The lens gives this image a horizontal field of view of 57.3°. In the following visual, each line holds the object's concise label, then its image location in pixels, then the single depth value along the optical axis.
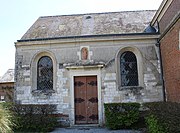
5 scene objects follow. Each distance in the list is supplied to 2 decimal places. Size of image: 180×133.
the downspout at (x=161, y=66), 8.06
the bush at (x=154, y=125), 4.95
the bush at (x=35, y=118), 7.51
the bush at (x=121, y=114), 7.36
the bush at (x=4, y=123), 4.83
